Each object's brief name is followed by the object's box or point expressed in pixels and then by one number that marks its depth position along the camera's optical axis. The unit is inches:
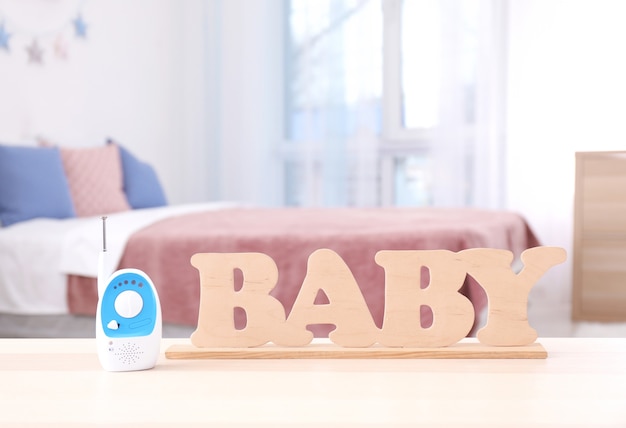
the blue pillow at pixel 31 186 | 99.5
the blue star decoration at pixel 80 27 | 134.6
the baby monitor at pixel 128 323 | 31.6
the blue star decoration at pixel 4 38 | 113.6
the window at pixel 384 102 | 149.1
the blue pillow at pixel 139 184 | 126.0
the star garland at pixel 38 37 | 114.9
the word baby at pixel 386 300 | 33.8
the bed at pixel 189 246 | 77.9
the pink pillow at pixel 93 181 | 114.1
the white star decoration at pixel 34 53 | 121.0
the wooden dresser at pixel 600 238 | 120.4
